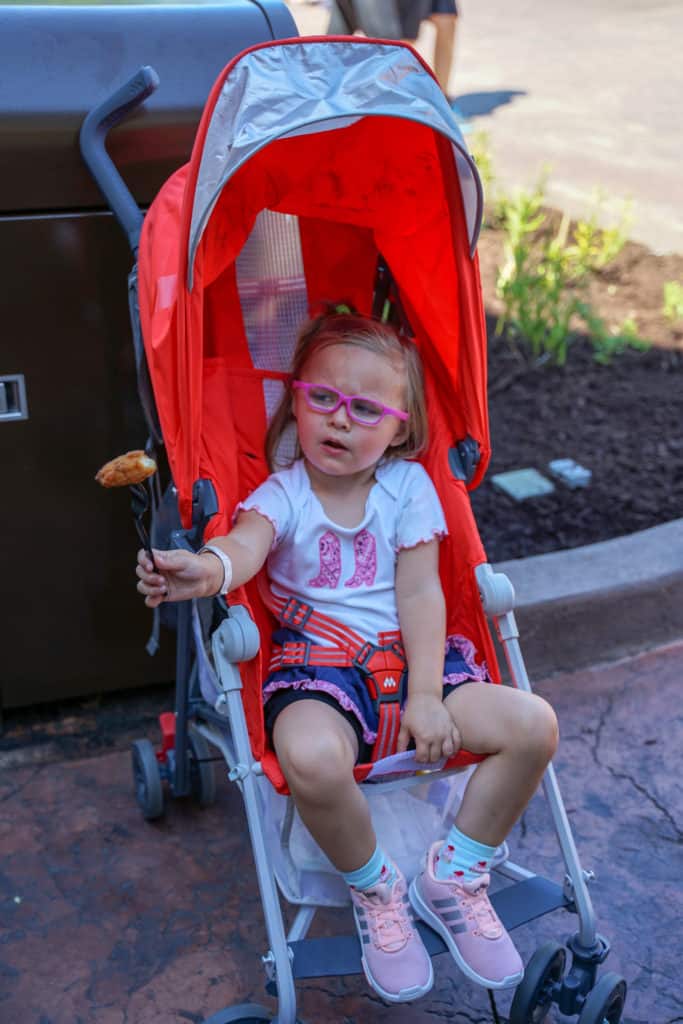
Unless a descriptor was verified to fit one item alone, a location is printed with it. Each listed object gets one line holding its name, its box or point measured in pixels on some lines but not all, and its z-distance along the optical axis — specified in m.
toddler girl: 2.11
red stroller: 2.09
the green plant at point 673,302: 4.98
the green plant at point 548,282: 4.54
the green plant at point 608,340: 4.79
